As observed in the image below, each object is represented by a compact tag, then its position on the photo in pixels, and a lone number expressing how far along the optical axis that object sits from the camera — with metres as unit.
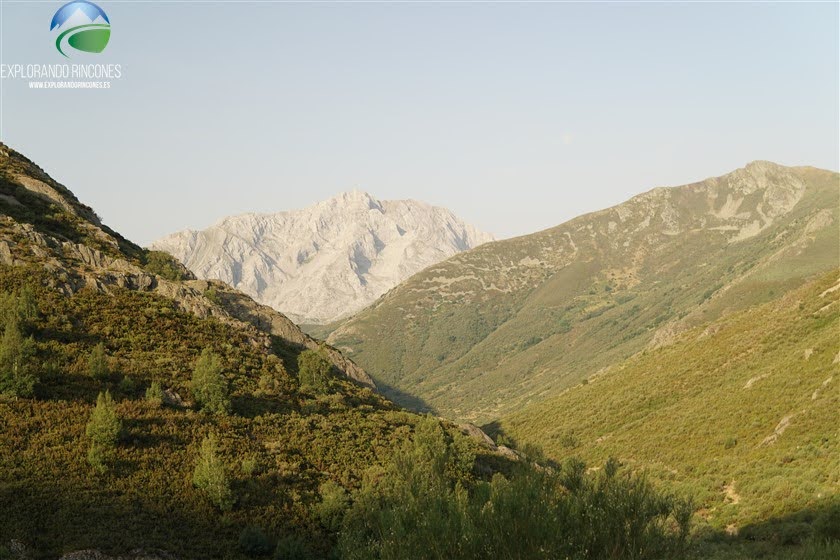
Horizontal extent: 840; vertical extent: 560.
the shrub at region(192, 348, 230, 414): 39.00
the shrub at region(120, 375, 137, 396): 37.44
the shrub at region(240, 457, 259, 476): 33.19
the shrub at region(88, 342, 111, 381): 37.22
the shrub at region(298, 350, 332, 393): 49.81
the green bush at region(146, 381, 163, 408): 36.72
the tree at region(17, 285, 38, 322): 40.34
